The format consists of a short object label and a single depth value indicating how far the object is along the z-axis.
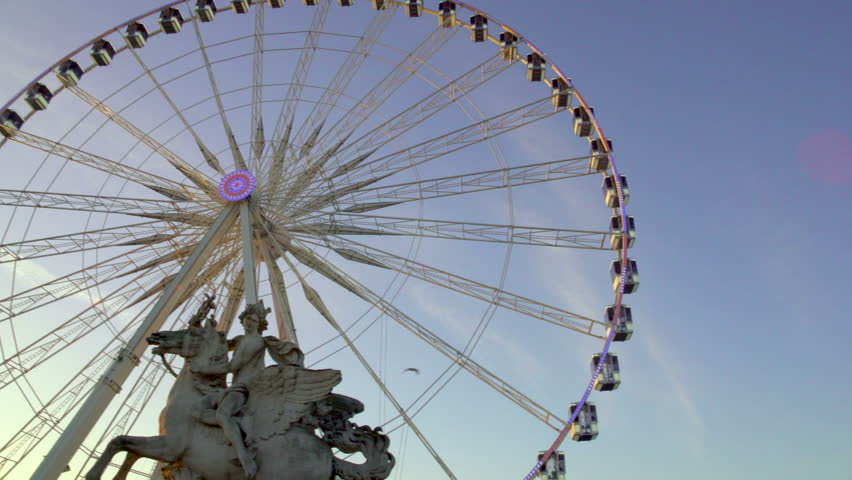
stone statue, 8.75
